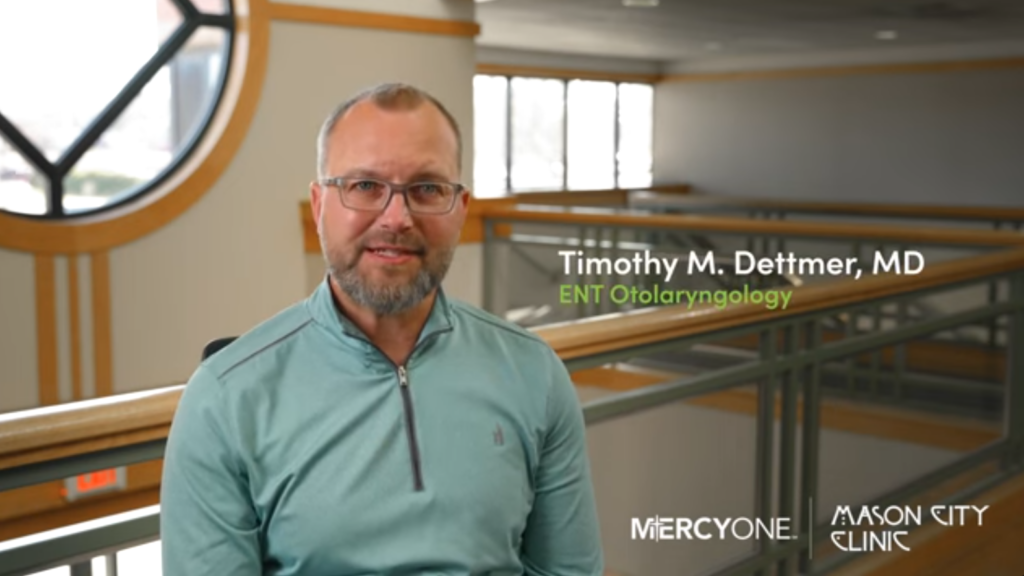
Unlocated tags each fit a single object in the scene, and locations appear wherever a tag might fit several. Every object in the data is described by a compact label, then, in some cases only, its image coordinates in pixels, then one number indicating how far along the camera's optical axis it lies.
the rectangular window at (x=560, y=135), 11.67
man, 1.33
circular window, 4.83
